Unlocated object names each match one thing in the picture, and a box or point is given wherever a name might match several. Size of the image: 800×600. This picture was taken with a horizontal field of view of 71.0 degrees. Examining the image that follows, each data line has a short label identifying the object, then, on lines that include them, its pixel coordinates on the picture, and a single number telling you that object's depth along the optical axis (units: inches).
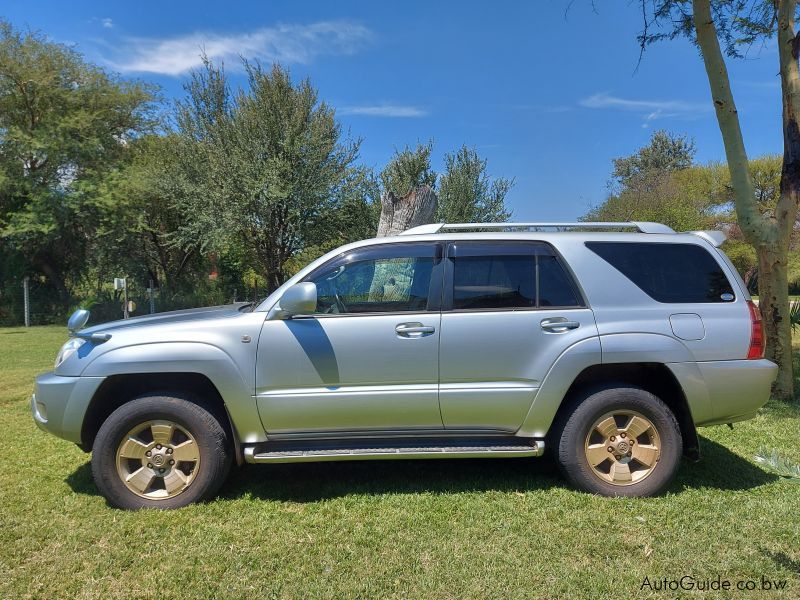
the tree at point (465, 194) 853.2
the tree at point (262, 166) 678.5
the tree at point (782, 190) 264.5
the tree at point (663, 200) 1163.9
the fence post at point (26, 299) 768.3
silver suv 148.8
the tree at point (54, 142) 782.5
